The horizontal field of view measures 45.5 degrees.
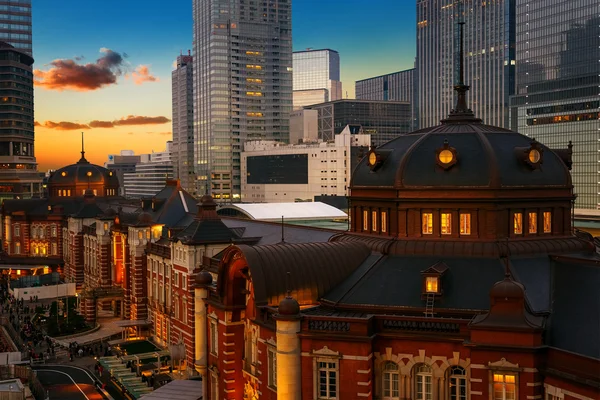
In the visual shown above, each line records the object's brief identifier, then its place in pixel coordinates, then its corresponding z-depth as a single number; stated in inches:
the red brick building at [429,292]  1428.4
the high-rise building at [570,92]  6983.3
